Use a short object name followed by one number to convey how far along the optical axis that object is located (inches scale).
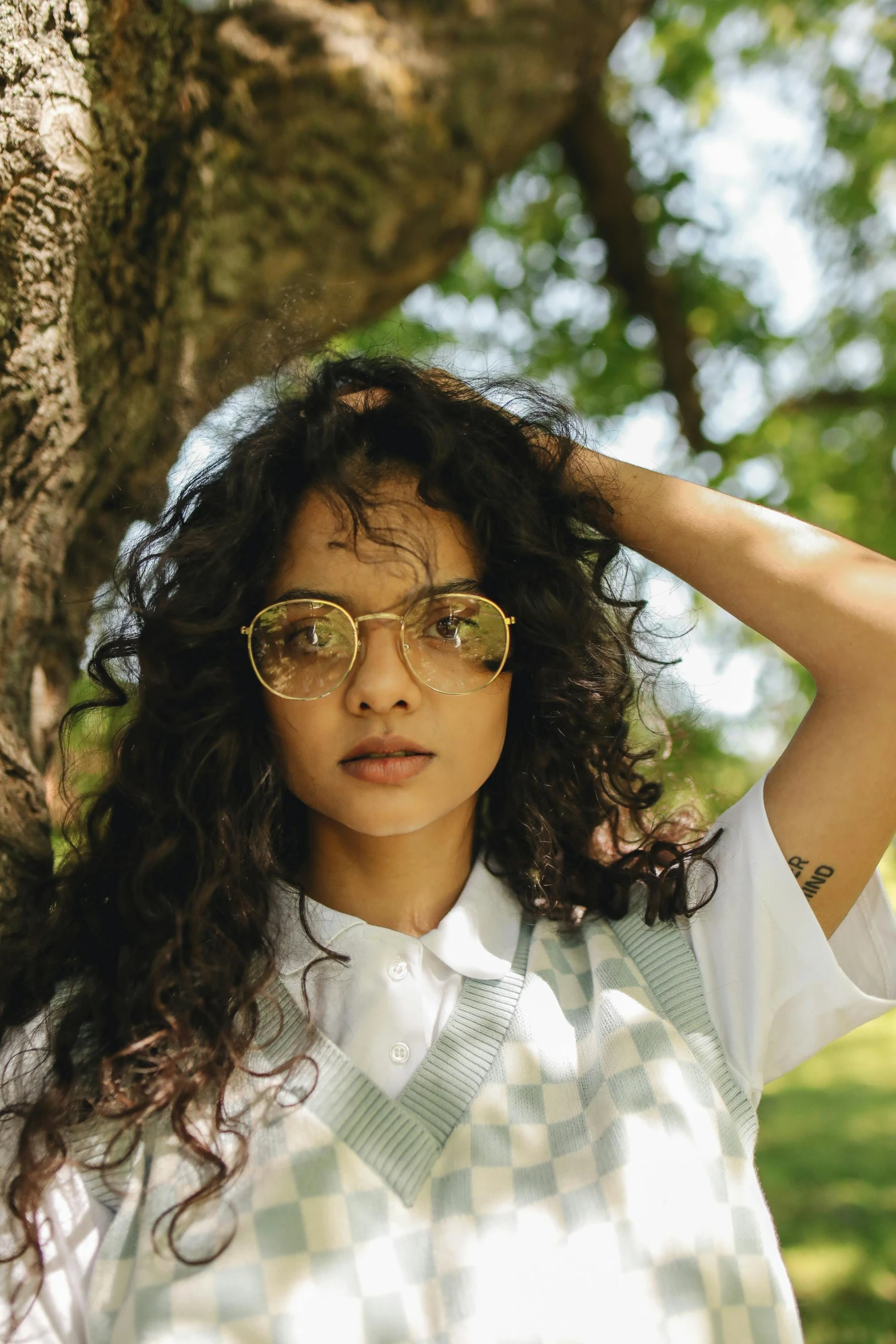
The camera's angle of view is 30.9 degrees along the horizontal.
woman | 28.8
